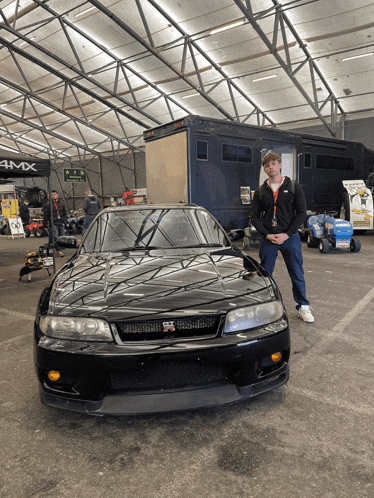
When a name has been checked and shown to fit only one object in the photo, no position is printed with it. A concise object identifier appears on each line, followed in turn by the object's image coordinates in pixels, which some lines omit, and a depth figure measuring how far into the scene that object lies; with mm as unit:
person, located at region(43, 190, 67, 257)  9539
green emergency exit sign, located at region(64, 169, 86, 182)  28141
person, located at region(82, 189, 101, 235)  11852
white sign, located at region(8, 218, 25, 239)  13016
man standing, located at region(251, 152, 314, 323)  3779
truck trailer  8758
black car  1939
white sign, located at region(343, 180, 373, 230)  10930
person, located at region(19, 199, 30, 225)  15350
